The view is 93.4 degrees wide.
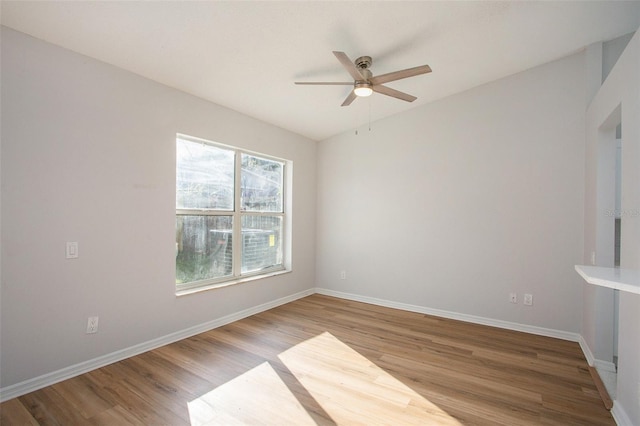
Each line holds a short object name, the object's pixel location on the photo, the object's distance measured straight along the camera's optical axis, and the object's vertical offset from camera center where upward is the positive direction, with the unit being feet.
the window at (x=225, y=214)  11.23 -0.06
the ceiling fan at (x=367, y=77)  8.07 +3.92
